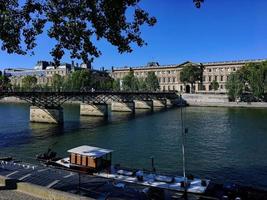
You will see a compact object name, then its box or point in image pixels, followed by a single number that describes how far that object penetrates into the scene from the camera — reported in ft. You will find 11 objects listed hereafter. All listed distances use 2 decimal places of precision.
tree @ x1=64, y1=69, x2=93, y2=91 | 348.64
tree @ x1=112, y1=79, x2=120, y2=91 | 381.51
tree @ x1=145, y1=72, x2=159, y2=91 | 361.42
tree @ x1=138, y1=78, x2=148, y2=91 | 356.01
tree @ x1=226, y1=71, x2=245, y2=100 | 276.92
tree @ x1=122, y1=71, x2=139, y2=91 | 361.42
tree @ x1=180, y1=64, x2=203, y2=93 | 352.40
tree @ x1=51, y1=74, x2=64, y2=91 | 367.60
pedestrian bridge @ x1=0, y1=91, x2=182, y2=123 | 158.79
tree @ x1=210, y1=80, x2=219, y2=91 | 354.46
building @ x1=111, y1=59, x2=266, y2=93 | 368.11
